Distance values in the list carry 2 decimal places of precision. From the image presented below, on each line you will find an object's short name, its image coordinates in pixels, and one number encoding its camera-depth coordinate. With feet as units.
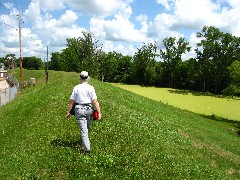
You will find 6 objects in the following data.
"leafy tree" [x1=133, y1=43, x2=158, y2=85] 269.90
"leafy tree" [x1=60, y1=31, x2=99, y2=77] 188.35
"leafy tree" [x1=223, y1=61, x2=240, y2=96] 106.94
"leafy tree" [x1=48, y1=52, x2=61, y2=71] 420.91
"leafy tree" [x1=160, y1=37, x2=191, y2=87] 249.72
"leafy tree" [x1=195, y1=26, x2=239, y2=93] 183.55
